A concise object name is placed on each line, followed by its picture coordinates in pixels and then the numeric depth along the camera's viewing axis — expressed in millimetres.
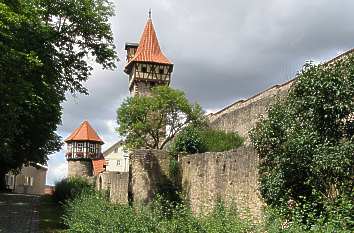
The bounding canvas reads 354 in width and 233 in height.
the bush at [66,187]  28800
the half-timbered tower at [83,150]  54156
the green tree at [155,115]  28875
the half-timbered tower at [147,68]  43375
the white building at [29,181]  66894
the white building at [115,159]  60409
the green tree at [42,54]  16062
